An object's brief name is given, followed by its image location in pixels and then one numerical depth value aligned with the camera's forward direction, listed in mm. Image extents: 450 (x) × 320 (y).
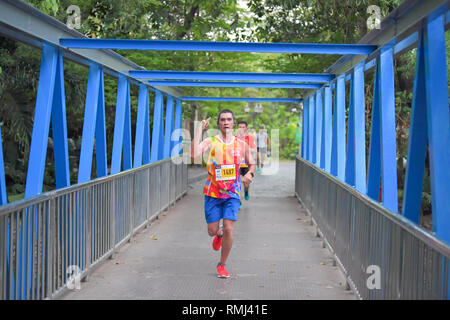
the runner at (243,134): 12395
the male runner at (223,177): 6316
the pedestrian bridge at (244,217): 4246
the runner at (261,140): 21547
